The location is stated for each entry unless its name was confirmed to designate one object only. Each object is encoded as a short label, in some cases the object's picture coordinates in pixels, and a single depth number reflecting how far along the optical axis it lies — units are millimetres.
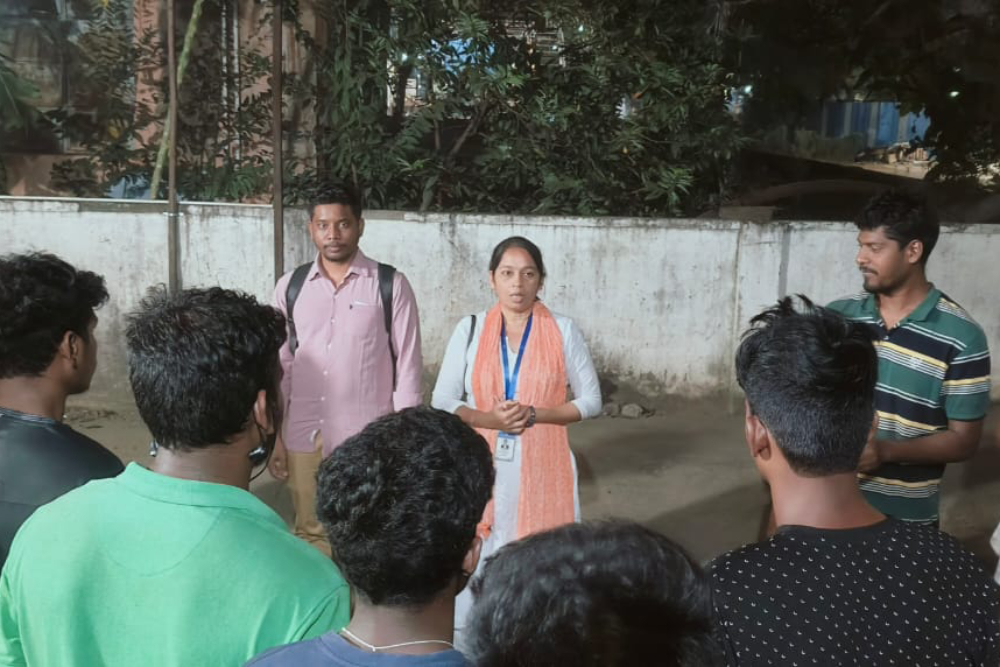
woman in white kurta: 3350
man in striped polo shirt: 2762
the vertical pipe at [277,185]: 6617
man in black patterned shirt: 1475
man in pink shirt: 3721
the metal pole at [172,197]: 6699
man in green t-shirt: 1476
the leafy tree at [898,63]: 8273
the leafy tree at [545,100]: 7008
